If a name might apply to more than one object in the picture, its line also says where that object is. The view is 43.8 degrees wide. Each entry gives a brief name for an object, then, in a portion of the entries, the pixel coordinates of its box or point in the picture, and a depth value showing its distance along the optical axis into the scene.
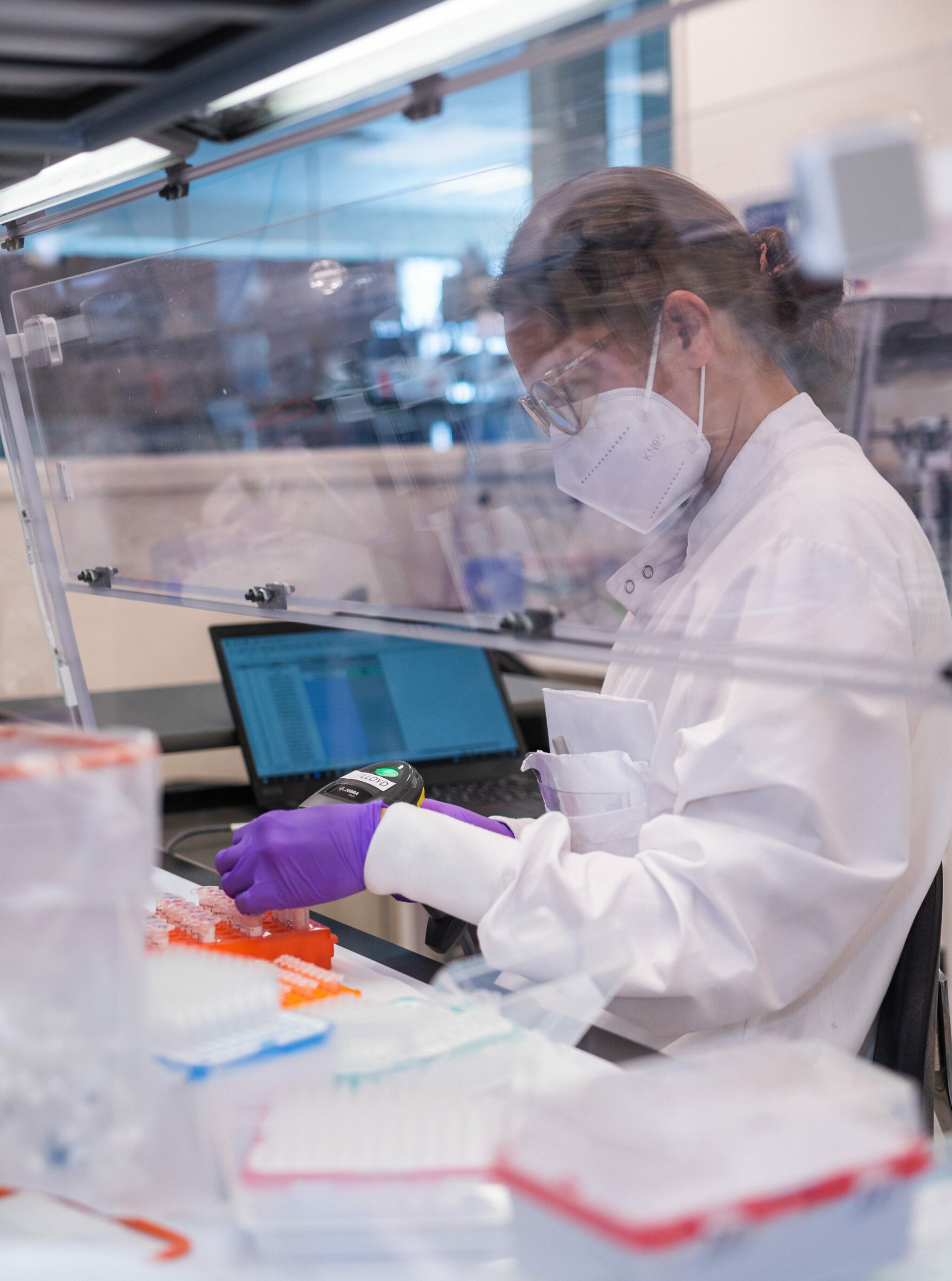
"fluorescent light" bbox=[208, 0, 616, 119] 0.99
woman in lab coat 1.13
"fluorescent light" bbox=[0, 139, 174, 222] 1.41
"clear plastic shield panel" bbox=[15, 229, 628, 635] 1.52
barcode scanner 1.30
